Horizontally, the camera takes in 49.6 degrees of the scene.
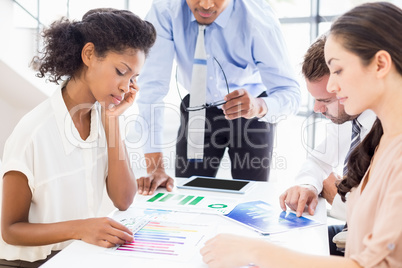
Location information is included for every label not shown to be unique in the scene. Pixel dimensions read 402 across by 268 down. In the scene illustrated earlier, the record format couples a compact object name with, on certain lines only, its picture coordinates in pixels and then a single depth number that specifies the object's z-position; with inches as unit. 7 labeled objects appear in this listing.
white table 39.0
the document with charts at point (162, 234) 41.4
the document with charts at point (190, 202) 55.6
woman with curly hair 49.0
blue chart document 49.0
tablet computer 65.2
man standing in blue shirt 78.8
